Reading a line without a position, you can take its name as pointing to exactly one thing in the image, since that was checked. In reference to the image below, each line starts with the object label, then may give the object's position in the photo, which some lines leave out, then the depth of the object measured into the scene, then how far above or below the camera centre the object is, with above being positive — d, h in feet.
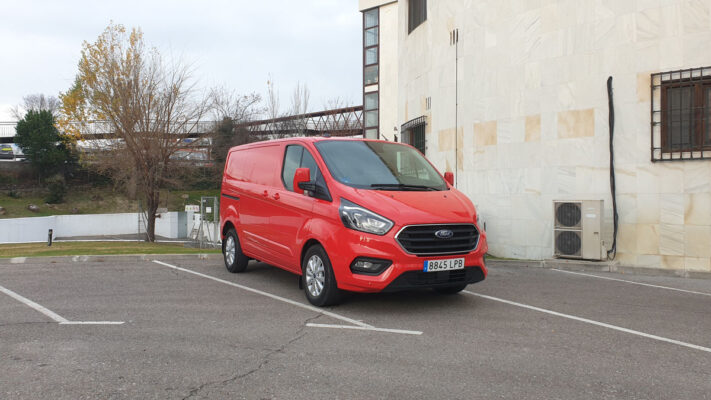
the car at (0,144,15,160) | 156.04 +14.50
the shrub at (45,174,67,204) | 138.21 +2.86
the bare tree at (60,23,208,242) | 70.59 +13.15
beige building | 31.27 +5.84
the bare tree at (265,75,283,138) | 107.65 +18.18
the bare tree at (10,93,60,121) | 227.28 +45.29
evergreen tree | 146.10 +16.43
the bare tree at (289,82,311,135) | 103.19 +18.26
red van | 17.76 -0.73
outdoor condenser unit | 32.22 -1.86
